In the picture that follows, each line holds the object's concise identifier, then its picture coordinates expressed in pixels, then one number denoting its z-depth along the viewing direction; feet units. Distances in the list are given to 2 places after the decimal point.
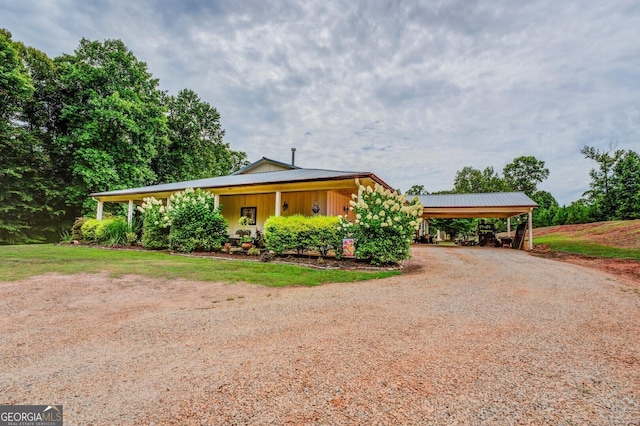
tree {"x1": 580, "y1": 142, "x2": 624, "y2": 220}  99.45
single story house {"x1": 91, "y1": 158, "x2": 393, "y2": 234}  36.14
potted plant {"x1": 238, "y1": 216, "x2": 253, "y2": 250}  36.50
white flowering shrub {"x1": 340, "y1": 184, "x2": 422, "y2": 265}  26.89
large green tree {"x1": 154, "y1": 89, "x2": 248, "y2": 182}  84.64
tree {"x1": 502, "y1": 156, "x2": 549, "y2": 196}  125.90
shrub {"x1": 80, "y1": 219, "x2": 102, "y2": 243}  48.70
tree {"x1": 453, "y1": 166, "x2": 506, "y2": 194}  129.17
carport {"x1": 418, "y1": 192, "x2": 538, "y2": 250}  52.90
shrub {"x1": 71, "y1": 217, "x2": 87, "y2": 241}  52.34
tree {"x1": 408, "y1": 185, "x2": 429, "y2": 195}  156.47
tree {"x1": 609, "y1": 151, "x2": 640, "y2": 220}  80.13
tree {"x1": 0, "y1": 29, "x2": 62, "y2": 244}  55.11
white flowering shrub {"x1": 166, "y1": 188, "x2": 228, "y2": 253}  37.19
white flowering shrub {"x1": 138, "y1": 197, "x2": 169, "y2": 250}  39.86
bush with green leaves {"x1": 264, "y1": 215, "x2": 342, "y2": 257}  29.86
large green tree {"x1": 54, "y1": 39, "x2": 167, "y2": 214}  61.72
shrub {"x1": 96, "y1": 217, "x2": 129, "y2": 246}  46.42
